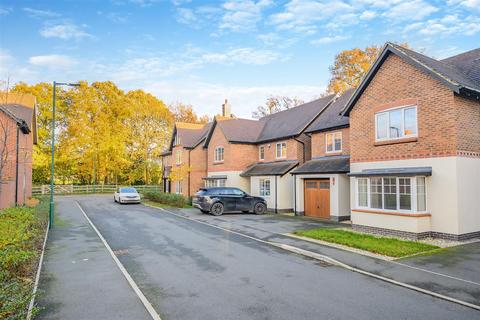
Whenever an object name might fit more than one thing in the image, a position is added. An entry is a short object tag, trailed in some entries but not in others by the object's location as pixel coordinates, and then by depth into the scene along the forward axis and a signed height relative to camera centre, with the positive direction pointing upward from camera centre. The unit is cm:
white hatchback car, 2894 -177
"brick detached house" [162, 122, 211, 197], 3284 +197
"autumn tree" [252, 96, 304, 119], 4710 +1074
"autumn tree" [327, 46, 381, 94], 3441 +1202
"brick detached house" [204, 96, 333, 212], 2339 +201
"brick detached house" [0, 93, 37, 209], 1777 +201
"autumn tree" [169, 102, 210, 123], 5684 +1106
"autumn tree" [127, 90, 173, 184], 4825 +647
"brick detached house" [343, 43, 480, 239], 1222 +112
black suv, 2125 -171
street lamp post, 1582 -173
